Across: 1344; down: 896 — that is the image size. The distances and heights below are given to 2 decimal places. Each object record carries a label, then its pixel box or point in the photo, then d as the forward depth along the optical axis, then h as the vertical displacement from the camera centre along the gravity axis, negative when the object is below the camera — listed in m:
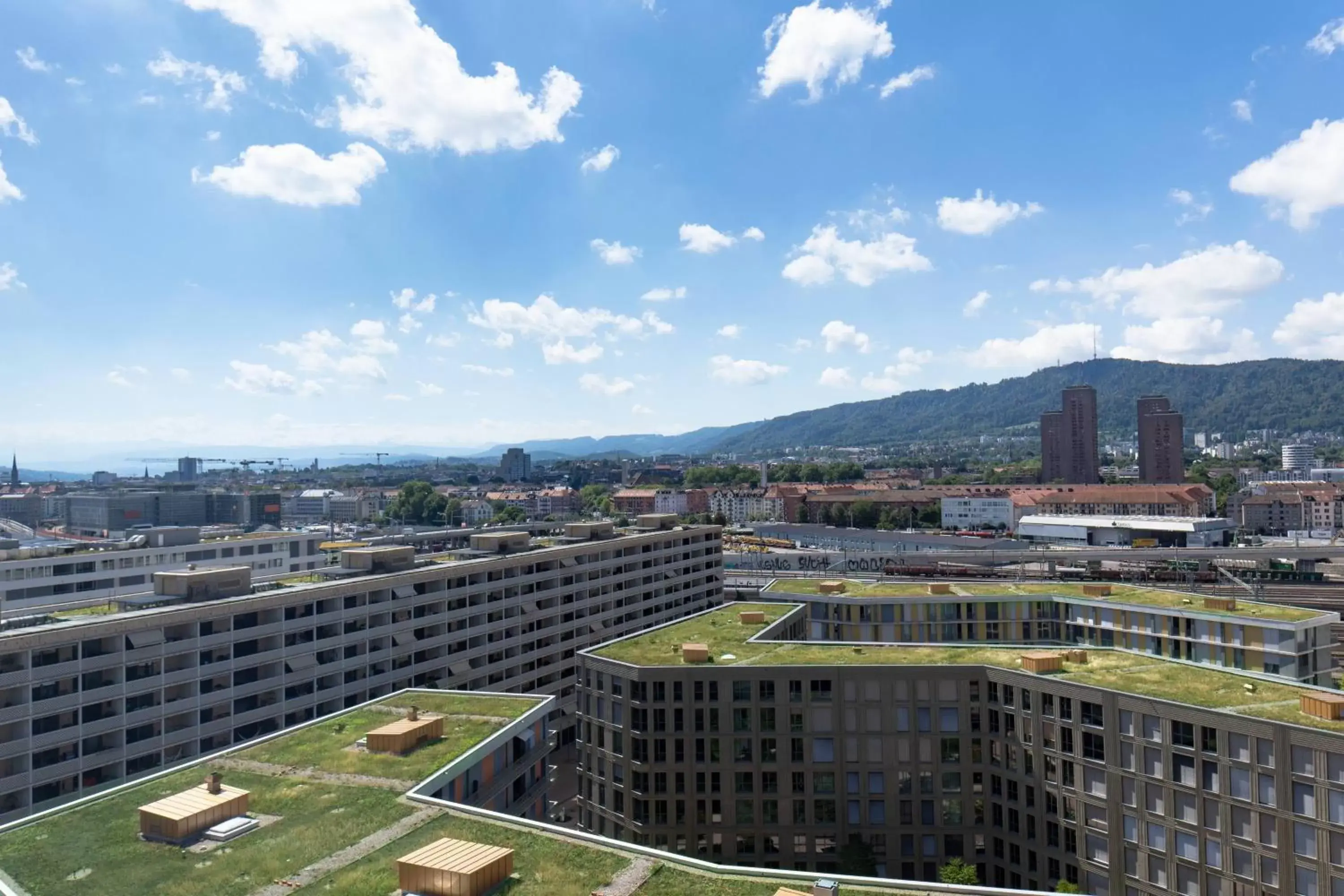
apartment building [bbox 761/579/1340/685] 59.12 -13.40
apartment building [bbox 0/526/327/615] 82.88 -9.66
